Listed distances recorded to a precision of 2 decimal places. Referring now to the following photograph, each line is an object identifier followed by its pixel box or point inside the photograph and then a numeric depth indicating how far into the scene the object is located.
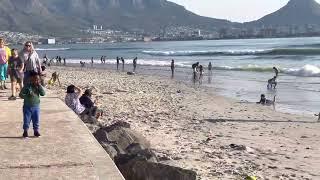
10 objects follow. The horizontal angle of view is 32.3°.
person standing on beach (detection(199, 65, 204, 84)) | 30.69
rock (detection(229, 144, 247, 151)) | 9.95
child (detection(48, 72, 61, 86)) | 20.07
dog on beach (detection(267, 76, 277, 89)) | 25.64
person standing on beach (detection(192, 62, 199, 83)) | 30.08
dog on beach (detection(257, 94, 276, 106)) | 18.55
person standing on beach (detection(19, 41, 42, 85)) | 10.82
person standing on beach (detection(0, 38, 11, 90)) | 13.20
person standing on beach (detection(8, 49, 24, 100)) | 11.88
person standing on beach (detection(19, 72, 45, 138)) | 7.48
